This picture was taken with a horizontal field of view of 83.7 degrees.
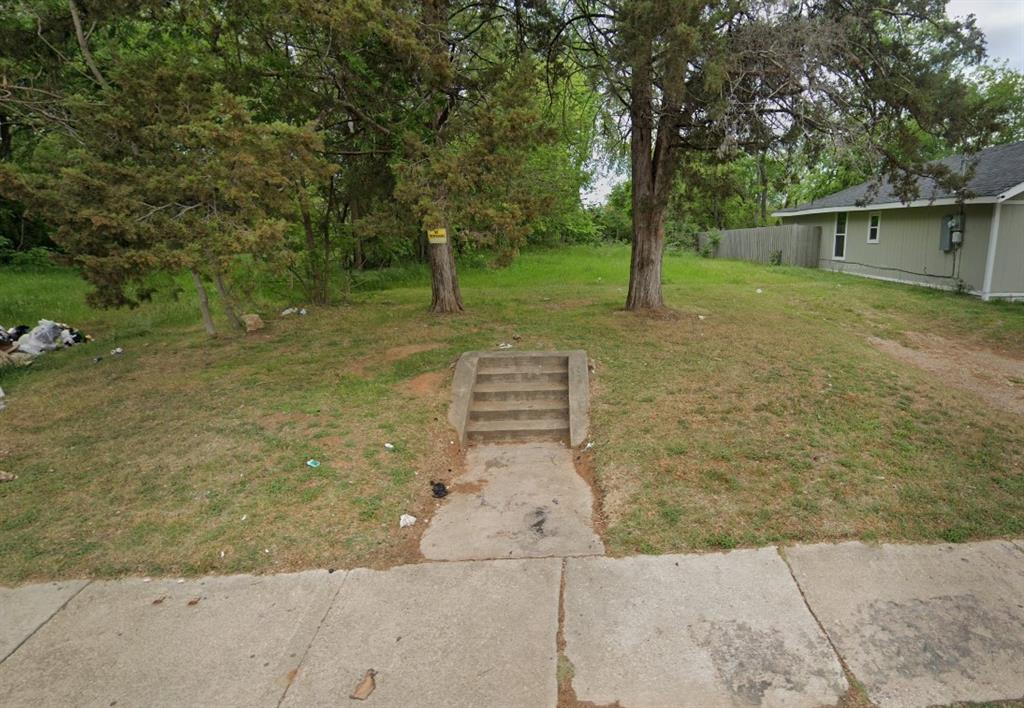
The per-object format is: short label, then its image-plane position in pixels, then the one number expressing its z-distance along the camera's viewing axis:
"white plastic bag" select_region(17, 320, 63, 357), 8.86
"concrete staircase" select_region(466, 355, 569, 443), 5.61
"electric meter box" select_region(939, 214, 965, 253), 13.05
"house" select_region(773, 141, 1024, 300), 12.05
